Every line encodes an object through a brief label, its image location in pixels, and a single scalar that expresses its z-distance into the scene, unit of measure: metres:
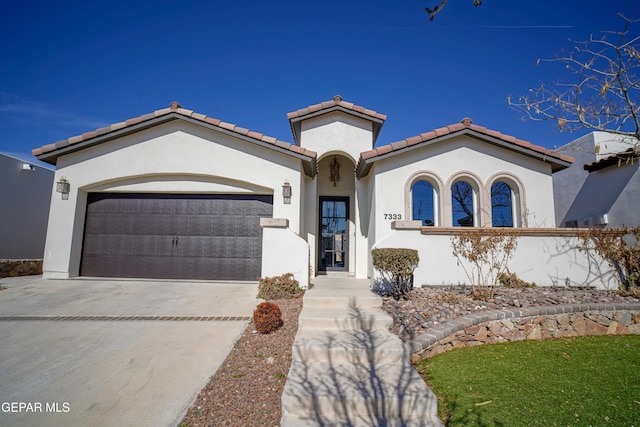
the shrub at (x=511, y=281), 7.77
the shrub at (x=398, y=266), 6.84
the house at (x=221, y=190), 9.48
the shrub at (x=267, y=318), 5.37
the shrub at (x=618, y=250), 7.64
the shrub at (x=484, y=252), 7.60
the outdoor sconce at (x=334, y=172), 12.18
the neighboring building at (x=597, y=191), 10.59
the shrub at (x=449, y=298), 6.50
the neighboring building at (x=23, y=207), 11.86
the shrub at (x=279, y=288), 7.56
